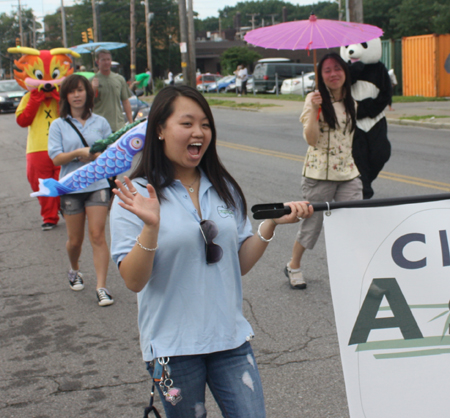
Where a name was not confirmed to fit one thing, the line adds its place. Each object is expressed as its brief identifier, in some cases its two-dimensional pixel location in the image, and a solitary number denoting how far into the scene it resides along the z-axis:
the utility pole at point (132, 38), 41.66
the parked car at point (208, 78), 44.17
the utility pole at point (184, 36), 27.73
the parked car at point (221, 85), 40.38
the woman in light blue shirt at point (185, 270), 2.19
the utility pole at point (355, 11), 16.34
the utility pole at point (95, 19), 38.56
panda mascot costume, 5.33
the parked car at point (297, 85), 30.78
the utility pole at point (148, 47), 49.85
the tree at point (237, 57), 48.97
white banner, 2.26
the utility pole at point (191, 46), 28.98
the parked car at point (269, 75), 33.53
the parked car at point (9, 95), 30.12
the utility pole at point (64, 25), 51.53
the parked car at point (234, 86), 34.38
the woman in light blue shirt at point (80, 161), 5.00
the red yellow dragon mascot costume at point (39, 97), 6.60
